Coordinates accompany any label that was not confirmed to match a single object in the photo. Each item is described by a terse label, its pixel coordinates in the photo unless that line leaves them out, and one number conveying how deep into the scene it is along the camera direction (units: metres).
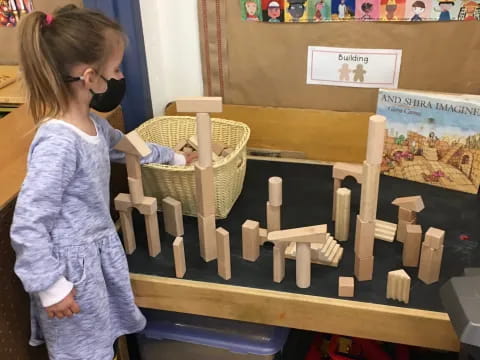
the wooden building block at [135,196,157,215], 1.06
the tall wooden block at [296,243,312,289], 0.97
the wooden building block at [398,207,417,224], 1.09
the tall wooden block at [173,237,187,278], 1.02
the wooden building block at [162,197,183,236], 1.12
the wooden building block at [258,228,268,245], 1.12
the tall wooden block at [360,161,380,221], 0.91
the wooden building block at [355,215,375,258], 0.97
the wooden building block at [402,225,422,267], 1.02
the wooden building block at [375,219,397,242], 1.12
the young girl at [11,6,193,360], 0.85
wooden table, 0.94
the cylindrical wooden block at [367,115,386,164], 0.85
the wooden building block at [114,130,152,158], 1.01
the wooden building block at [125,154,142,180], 1.04
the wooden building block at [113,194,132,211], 1.08
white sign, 1.31
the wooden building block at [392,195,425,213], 1.07
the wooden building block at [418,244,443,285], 0.98
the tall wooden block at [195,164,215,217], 1.01
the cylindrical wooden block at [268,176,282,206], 1.02
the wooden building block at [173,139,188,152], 1.29
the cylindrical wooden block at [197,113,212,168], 0.96
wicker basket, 1.14
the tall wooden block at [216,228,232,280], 1.00
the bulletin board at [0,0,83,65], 1.40
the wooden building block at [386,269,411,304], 0.94
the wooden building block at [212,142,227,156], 1.28
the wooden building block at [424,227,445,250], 0.96
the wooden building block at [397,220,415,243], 1.10
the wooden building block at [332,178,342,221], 1.16
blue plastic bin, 1.19
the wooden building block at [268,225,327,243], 0.92
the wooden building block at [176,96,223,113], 0.94
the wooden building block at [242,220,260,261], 1.04
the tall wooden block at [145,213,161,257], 1.08
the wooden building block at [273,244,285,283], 0.99
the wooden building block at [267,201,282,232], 1.07
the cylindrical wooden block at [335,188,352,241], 1.09
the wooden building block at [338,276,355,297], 0.97
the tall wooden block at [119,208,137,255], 1.10
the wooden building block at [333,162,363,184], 1.09
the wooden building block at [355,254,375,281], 1.00
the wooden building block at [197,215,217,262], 1.06
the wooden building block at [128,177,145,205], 1.05
